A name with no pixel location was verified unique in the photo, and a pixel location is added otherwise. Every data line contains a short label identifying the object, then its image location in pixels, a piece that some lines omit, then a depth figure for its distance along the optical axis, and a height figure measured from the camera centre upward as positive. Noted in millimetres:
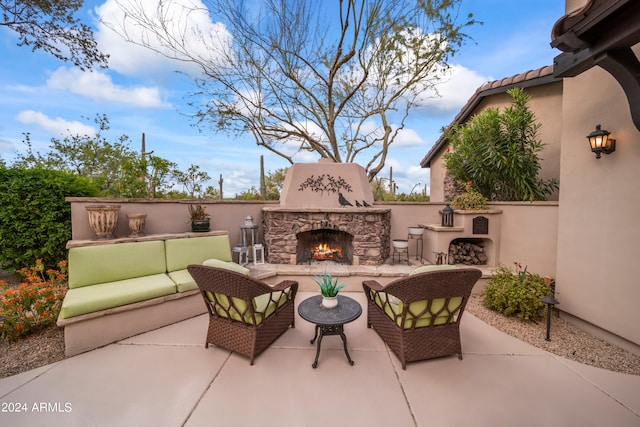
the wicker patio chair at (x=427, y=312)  2430 -1152
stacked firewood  5516 -1106
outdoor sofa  2848 -1122
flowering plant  2939 -1313
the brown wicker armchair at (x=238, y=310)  2545 -1200
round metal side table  2549 -1203
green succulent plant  2808 -977
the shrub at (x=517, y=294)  3600 -1360
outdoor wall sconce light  3096 +827
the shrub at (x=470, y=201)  5254 +105
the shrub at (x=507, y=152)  4801 +1119
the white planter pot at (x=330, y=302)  2797 -1117
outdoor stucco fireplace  5398 -234
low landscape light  3100 -1238
